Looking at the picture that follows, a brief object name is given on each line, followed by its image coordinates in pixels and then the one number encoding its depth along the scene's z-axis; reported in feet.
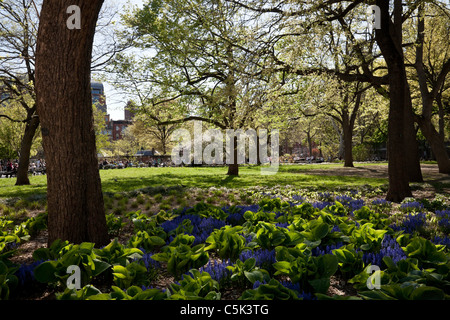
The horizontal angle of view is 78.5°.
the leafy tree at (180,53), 48.56
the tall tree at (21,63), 48.34
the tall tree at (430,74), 44.96
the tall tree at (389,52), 24.64
